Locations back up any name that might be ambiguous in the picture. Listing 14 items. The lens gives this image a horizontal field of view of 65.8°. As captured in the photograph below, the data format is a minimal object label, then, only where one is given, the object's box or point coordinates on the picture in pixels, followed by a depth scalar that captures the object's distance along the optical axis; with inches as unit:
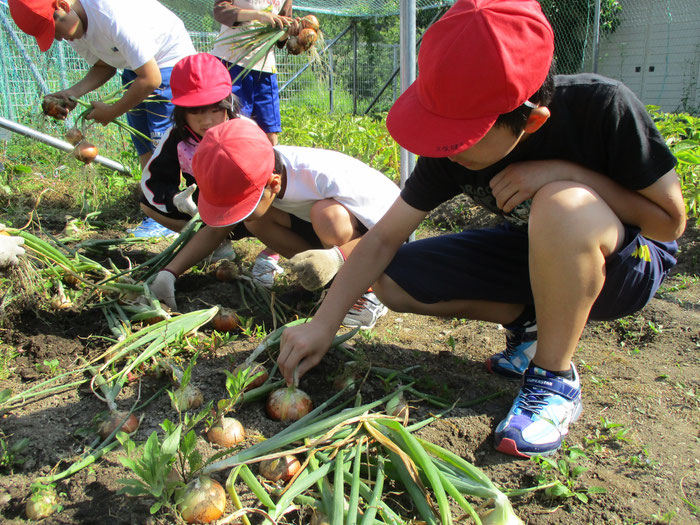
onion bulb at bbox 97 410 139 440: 51.6
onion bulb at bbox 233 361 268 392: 57.7
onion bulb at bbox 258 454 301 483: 45.3
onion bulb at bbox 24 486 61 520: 42.5
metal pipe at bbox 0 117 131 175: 120.9
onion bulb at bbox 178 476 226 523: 40.8
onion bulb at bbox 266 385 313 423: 53.4
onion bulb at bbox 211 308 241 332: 73.3
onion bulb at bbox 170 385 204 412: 54.0
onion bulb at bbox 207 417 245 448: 50.0
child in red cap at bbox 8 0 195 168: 93.6
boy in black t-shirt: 41.2
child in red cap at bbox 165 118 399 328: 67.1
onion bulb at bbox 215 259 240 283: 89.2
